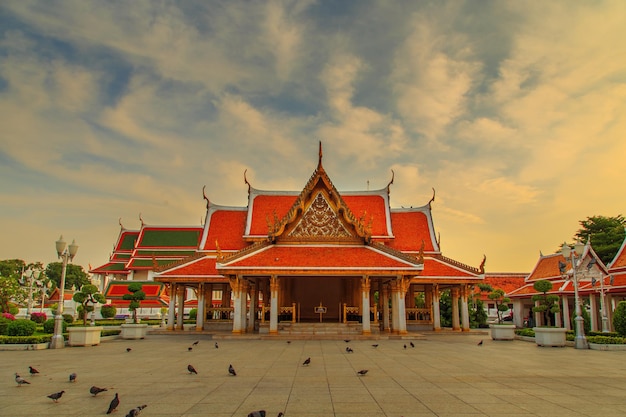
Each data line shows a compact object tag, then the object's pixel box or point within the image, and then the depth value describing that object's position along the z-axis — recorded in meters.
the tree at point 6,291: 38.19
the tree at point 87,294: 28.62
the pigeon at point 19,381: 8.57
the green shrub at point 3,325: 18.83
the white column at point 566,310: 30.77
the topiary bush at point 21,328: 17.61
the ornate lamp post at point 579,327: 16.78
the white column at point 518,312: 38.53
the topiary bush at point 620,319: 17.25
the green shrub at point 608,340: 16.53
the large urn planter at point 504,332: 20.94
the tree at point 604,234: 42.91
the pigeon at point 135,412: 5.91
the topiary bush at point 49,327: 20.08
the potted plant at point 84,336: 17.69
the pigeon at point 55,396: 7.09
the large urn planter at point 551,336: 17.61
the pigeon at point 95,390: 7.53
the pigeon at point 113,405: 6.54
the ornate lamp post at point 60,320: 16.83
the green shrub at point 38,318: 33.72
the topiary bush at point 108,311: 33.47
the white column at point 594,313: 29.06
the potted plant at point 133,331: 22.11
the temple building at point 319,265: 21.62
